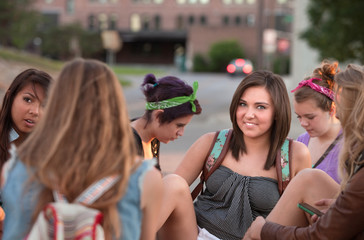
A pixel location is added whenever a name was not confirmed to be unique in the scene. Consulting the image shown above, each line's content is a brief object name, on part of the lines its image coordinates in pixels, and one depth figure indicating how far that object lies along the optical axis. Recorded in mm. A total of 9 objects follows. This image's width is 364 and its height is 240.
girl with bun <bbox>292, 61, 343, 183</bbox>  4371
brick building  76688
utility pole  21312
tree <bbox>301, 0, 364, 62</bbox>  14736
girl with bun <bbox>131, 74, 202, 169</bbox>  4035
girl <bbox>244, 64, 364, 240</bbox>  2574
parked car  48338
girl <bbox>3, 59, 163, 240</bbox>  2172
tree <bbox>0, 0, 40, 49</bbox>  29266
